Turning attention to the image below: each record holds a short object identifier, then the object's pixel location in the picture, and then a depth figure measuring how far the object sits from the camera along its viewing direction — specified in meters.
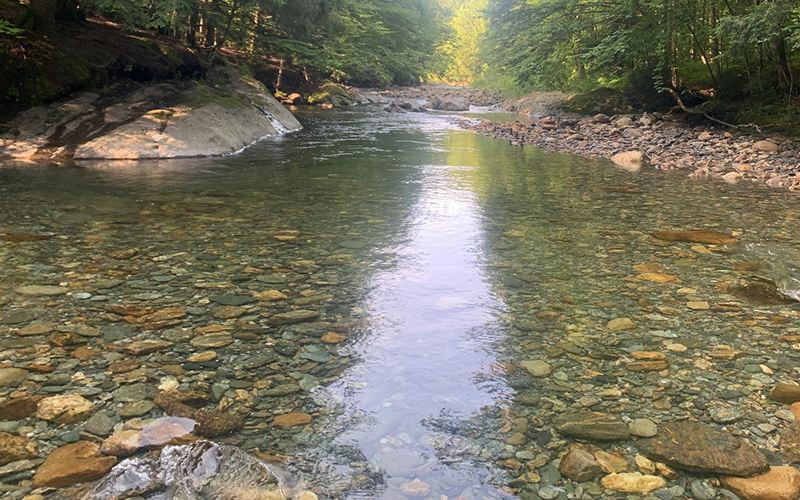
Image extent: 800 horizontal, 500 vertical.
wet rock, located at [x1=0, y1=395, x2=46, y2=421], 2.17
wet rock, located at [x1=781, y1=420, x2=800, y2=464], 2.05
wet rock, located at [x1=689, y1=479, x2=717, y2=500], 1.87
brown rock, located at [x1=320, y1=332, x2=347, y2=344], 3.03
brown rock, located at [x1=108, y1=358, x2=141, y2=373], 2.57
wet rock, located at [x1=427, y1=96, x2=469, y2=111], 27.69
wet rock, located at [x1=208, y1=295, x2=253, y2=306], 3.44
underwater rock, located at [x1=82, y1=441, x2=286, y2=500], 1.81
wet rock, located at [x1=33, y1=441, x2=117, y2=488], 1.83
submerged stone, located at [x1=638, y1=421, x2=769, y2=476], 1.98
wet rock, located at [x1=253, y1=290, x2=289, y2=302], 3.54
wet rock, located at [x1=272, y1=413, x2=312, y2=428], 2.26
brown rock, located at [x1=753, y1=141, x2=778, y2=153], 10.13
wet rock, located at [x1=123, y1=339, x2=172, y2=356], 2.76
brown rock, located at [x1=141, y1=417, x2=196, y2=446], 2.09
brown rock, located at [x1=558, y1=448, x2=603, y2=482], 1.97
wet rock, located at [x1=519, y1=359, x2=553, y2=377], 2.72
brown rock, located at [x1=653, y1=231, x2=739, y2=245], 5.02
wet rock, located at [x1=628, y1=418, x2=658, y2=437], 2.21
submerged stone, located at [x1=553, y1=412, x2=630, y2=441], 2.19
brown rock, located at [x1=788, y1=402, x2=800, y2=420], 2.33
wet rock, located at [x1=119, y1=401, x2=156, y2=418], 2.24
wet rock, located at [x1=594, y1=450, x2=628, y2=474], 2.01
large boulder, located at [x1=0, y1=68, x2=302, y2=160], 8.70
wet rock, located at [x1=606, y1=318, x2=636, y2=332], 3.22
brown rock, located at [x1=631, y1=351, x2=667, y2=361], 2.85
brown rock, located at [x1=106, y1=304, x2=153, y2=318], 3.20
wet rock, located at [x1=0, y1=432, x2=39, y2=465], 1.93
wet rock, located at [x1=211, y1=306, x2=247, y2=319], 3.26
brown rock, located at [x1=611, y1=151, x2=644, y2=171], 10.30
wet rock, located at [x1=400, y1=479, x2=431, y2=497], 1.89
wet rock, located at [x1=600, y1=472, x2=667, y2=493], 1.91
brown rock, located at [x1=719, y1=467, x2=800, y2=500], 1.84
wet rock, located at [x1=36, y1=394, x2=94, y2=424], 2.17
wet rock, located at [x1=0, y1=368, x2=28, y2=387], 2.39
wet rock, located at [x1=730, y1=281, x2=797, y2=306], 3.58
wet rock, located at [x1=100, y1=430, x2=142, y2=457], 2.00
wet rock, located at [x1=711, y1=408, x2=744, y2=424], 2.29
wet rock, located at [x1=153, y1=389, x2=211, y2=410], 2.34
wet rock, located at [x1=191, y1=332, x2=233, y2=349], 2.88
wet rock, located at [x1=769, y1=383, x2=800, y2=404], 2.44
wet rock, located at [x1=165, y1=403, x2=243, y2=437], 2.18
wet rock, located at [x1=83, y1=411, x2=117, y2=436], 2.11
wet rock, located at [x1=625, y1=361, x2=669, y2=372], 2.74
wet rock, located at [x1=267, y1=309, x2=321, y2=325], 3.23
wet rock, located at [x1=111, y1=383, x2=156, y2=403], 2.35
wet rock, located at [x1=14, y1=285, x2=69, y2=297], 3.38
